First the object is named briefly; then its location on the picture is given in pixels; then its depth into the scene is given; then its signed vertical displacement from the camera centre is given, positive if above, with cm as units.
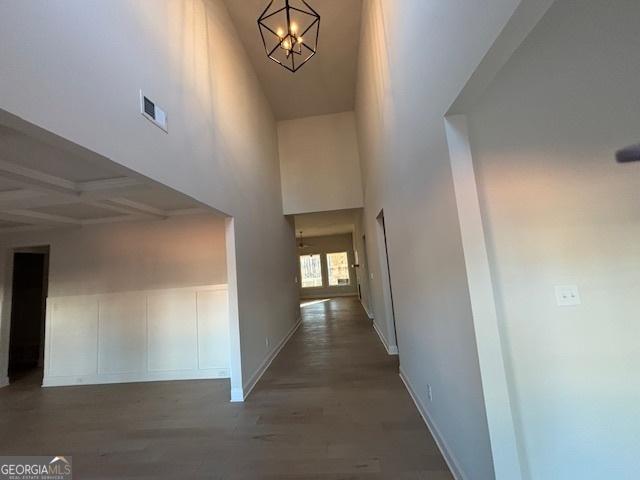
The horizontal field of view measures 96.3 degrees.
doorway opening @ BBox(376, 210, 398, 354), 443 -33
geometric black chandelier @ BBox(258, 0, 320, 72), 288 +359
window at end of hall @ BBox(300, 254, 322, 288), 1362 +14
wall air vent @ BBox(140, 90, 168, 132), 190 +121
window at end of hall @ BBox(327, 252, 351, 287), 1345 +12
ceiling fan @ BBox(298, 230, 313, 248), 1236 +138
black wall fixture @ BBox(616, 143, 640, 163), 155 +51
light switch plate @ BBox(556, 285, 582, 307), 157 -23
